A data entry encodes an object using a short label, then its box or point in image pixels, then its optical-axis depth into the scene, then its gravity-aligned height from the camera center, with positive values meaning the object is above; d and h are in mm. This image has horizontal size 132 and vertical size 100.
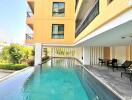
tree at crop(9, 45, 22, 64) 8415 -235
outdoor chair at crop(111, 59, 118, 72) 5931 -852
